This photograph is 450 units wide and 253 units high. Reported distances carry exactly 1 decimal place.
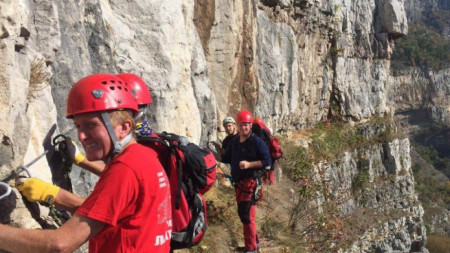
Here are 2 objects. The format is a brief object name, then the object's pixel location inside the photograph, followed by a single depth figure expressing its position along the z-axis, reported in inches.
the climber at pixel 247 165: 200.2
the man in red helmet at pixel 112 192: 63.4
